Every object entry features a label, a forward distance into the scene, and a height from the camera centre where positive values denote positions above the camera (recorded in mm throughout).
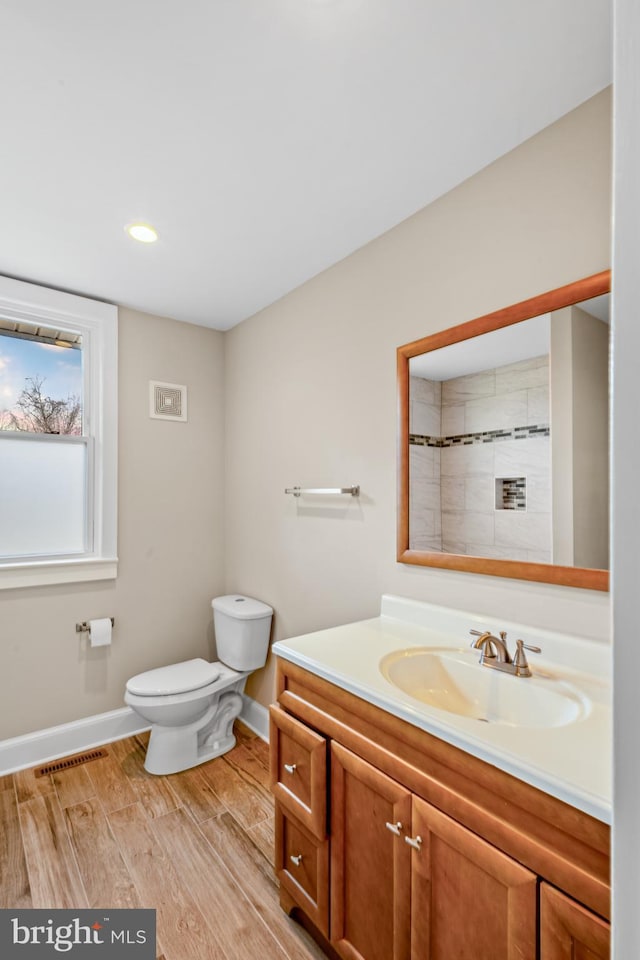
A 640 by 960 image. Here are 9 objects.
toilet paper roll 2490 -771
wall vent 2793 +499
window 2396 +254
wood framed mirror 1282 +134
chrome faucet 1283 -469
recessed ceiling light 1901 +1025
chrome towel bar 1994 -22
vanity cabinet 802 -744
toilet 2250 -1002
